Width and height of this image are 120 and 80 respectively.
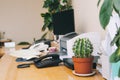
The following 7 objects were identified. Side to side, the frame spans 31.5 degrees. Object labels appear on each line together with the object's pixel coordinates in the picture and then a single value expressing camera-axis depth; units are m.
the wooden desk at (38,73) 1.39
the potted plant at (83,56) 1.31
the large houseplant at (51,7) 2.90
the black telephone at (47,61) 1.71
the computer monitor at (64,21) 2.35
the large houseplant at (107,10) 0.55
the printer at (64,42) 1.97
